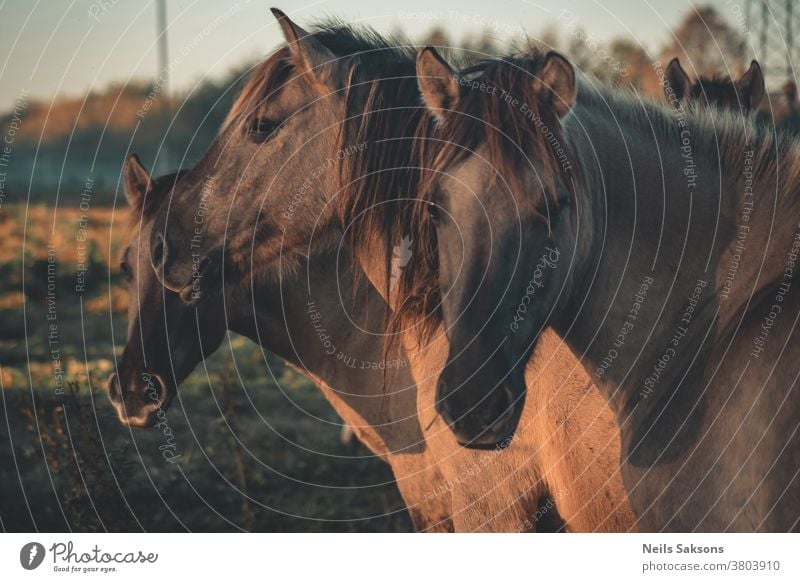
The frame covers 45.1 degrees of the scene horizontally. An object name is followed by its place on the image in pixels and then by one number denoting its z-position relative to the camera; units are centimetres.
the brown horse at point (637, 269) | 280
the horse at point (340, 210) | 352
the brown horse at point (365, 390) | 347
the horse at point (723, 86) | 466
